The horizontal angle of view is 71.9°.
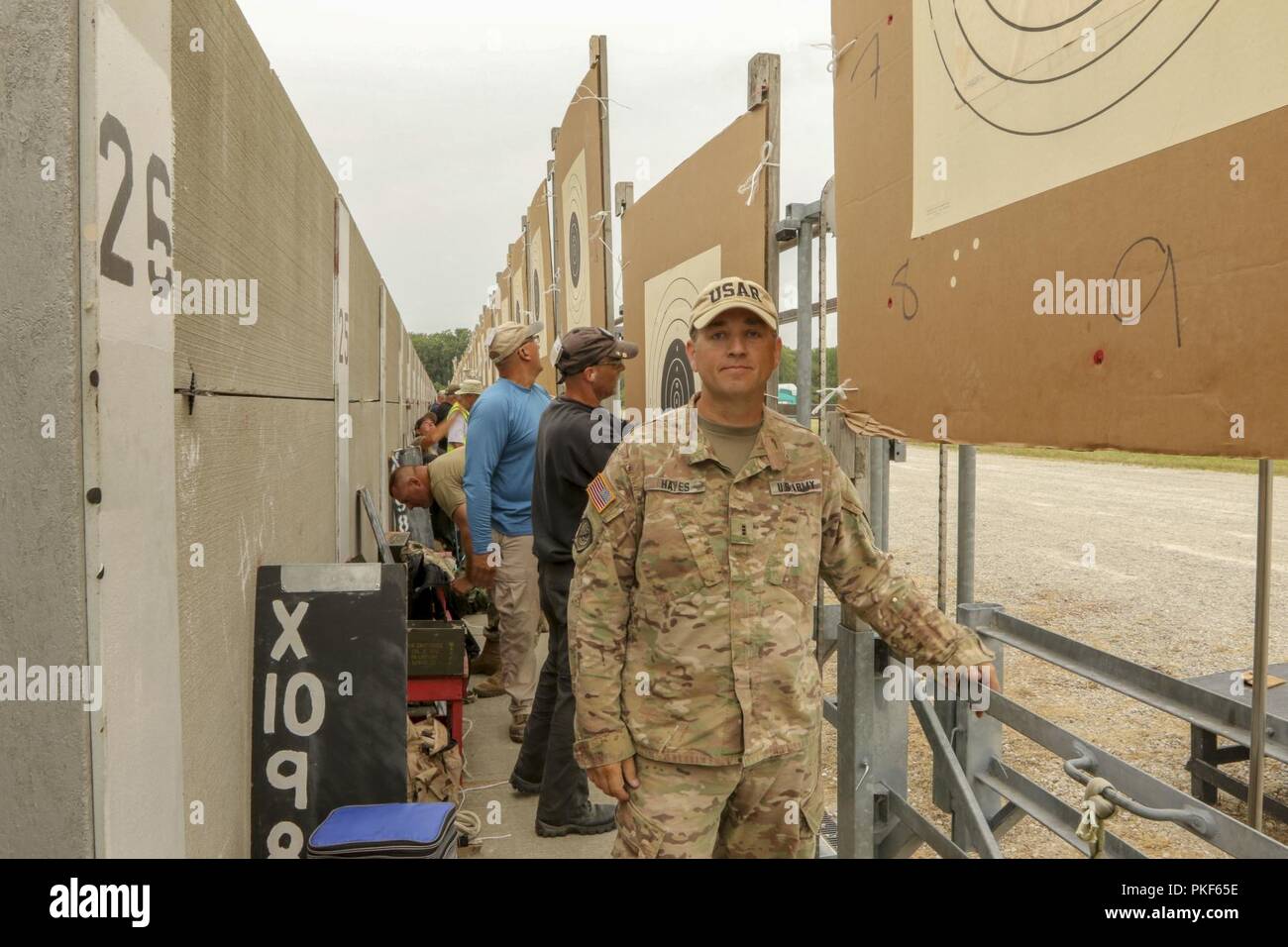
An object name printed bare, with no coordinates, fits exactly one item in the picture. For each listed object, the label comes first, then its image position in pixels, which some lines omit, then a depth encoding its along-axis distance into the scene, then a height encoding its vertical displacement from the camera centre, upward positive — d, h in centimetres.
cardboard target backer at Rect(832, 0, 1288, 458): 129 +42
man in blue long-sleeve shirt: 438 -20
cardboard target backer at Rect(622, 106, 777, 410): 286 +80
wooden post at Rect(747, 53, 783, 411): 268 +107
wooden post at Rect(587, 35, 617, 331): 425 +164
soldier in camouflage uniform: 208 -40
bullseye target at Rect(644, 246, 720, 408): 348 +55
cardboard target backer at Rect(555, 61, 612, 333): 446 +140
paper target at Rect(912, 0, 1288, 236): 129 +64
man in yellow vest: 935 +46
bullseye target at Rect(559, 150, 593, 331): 502 +128
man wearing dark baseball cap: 349 -22
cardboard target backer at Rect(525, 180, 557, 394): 700 +161
